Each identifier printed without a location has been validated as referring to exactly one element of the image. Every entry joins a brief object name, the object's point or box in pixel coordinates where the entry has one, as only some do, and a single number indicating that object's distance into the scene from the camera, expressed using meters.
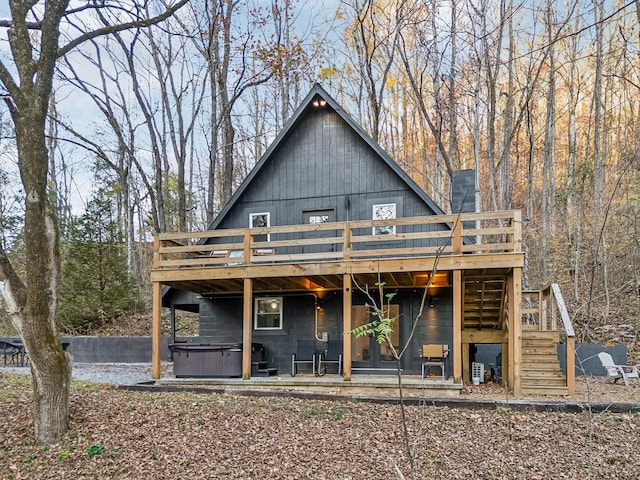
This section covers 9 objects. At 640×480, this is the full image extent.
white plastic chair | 11.08
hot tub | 11.85
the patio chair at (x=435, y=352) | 11.43
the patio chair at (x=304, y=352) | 13.38
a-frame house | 10.80
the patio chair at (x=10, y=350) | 15.46
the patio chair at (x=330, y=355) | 13.14
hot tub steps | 12.53
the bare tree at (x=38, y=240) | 7.38
